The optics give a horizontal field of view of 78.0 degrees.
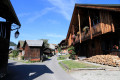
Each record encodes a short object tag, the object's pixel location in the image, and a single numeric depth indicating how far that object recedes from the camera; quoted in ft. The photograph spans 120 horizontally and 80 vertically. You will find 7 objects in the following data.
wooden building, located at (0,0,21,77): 15.92
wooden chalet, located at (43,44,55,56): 106.63
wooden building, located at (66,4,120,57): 25.65
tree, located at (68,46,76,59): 50.96
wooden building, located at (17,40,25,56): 120.99
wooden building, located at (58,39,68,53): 115.84
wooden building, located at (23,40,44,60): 57.52
